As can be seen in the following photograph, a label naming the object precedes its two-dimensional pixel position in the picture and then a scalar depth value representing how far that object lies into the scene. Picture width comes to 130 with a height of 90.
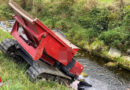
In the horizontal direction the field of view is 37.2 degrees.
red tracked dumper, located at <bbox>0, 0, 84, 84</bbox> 5.11
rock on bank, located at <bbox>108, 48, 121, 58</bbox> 10.85
